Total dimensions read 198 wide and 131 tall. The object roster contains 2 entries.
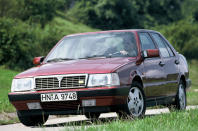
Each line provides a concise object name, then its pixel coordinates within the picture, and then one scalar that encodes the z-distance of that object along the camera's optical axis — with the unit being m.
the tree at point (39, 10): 69.06
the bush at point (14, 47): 34.47
